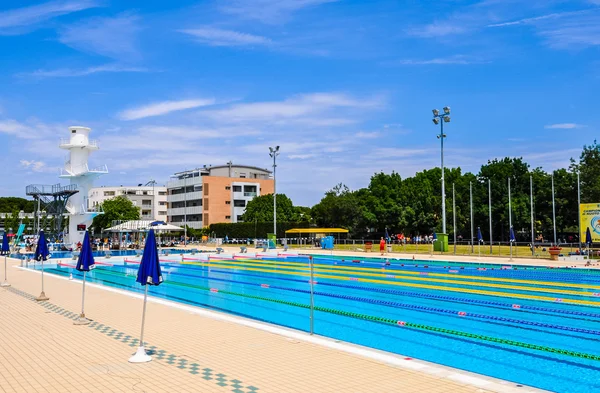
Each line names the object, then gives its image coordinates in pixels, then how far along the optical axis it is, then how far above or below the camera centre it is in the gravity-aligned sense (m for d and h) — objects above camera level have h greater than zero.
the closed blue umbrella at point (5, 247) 16.47 -0.83
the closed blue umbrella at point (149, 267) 6.71 -0.57
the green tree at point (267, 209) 63.44 +1.69
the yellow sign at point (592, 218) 25.92 +0.21
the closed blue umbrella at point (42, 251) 12.62 -0.67
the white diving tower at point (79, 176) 44.41 +4.00
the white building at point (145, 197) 89.75 +4.64
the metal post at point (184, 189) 73.60 +4.86
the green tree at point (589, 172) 42.11 +4.19
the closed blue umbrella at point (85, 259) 9.67 -0.66
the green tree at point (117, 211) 62.28 +1.47
